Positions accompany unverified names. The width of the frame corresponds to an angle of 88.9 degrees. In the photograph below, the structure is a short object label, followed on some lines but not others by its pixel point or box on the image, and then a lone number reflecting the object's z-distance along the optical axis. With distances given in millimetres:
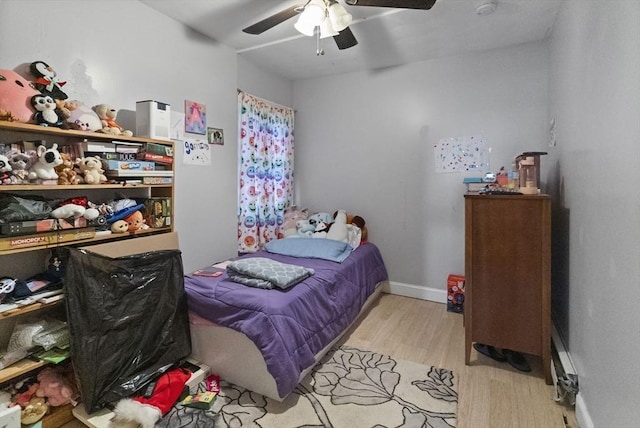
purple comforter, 1751
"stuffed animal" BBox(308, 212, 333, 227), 3587
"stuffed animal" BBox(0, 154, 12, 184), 1497
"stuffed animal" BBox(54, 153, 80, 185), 1741
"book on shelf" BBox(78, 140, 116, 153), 1879
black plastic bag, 1624
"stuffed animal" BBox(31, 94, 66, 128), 1650
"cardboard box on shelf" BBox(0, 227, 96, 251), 1517
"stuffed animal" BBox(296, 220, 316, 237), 3467
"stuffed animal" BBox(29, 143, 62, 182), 1636
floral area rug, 1688
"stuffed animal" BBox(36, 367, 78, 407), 1642
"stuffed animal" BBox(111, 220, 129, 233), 1959
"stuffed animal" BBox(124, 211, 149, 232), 2045
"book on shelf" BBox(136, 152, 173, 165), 2115
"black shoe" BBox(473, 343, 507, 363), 2238
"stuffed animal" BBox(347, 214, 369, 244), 3543
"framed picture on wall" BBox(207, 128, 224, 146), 2912
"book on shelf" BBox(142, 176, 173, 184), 2108
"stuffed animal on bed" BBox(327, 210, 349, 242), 3277
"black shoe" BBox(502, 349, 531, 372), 2135
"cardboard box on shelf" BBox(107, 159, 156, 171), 1940
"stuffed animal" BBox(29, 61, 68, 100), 1715
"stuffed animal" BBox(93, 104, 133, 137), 2008
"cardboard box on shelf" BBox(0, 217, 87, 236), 1514
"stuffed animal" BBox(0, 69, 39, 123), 1562
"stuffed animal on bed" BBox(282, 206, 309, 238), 3654
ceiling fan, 1696
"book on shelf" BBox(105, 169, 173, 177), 1958
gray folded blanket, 2059
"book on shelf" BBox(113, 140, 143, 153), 2020
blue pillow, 2873
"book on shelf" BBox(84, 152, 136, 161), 1918
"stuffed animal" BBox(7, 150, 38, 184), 1571
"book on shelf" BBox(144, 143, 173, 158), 2125
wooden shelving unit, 1542
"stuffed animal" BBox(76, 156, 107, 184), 1836
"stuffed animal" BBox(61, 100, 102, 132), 1811
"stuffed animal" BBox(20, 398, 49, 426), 1550
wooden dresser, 1987
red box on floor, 3078
